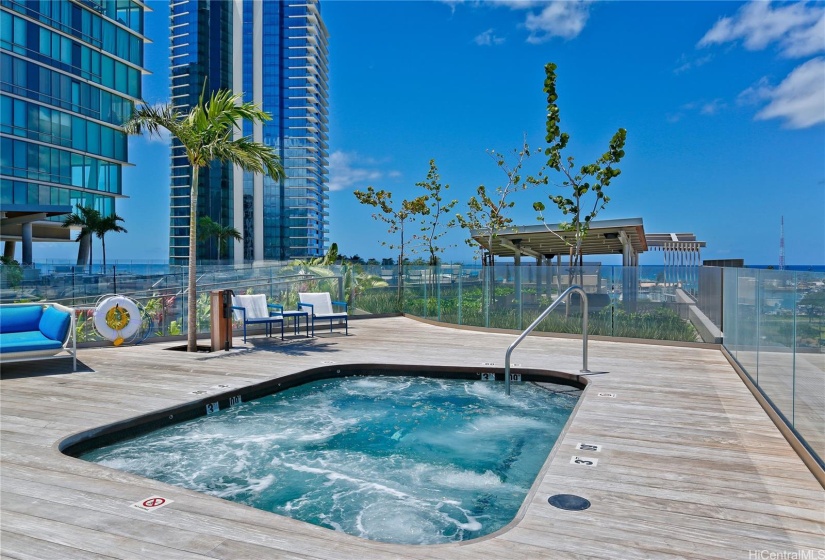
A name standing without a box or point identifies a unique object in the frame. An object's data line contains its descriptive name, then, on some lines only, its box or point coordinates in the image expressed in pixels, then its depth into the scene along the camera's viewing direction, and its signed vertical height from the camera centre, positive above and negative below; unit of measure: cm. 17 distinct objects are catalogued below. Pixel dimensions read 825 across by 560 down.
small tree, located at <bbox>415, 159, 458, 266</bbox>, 2036 +224
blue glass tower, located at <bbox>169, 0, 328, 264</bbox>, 6341 +2193
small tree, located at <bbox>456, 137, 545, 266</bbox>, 1922 +272
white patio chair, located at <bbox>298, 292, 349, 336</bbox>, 1074 -66
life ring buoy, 853 -82
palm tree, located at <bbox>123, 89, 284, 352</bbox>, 820 +209
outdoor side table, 969 -84
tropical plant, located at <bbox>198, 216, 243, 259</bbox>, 5469 +378
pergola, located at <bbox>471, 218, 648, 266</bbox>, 1524 +113
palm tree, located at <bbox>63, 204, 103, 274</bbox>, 3077 +244
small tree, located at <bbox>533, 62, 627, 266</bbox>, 1302 +248
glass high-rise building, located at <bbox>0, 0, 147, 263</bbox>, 2878 +971
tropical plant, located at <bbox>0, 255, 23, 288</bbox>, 977 -18
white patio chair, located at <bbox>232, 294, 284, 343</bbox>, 923 -70
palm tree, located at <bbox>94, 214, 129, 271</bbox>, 3172 +236
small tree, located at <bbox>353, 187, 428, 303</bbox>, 1912 +225
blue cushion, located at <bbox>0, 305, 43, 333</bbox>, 713 -70
